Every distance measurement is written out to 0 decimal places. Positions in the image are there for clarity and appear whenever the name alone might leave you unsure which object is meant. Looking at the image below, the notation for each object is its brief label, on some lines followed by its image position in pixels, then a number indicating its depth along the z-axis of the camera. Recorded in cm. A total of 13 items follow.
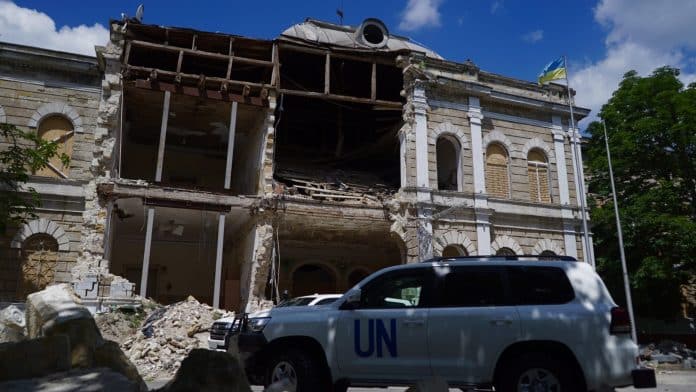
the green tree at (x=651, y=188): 1734
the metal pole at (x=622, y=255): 1569
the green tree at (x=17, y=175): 1281
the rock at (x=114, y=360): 591
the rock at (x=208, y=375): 427
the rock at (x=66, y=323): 627
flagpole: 1818
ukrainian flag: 1847
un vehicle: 550
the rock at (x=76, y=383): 437
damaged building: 1581
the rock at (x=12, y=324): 913
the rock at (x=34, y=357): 482
